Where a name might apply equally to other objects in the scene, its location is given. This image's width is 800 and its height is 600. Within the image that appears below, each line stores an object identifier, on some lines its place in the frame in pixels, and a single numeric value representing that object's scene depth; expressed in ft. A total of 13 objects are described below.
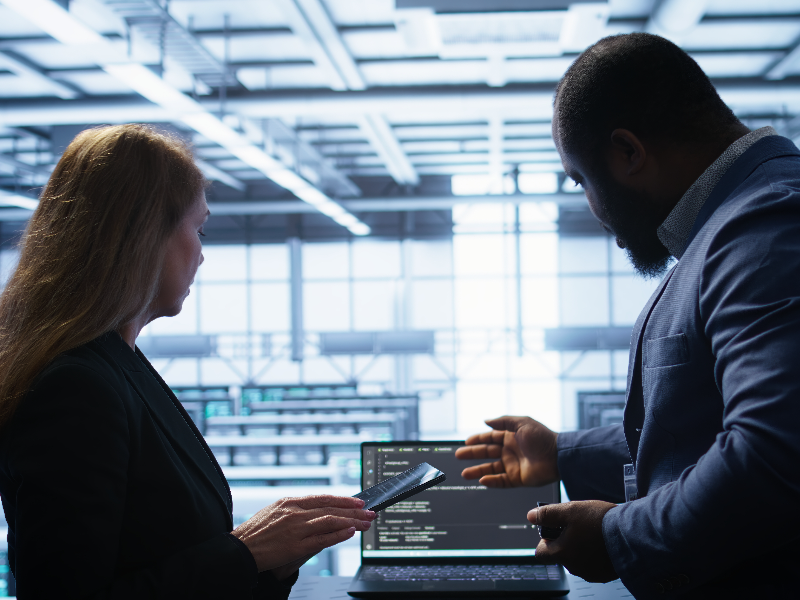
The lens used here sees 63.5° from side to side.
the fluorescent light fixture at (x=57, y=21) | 8.77
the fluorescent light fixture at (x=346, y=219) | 31.01
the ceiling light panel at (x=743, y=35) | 18.38
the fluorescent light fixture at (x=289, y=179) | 21.24
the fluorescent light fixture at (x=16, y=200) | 27.43
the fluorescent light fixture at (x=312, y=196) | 24.21
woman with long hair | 3.08
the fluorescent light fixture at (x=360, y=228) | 34.35
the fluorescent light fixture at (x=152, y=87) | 11.74
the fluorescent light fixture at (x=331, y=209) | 27.58
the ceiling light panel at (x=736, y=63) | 20.51
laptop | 5.54
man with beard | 2.60
